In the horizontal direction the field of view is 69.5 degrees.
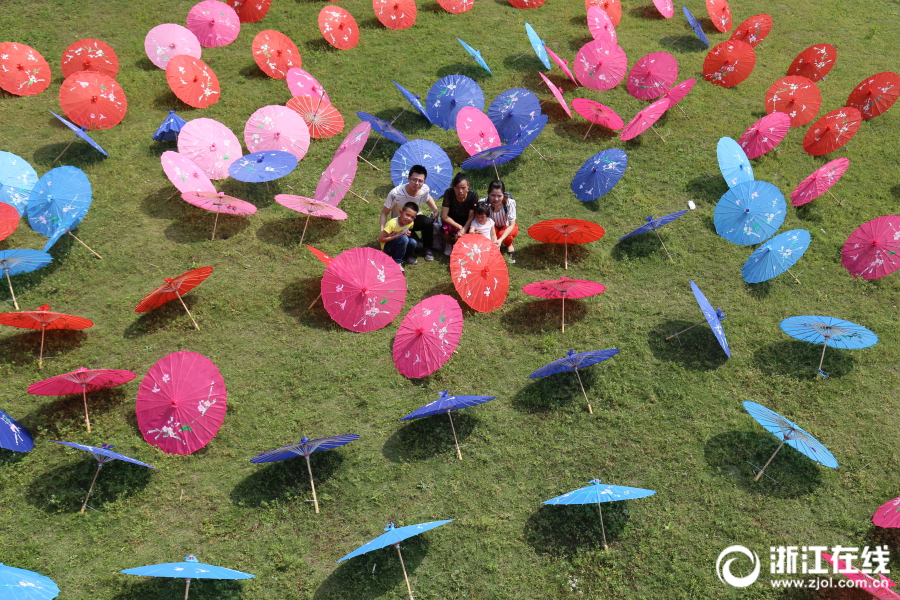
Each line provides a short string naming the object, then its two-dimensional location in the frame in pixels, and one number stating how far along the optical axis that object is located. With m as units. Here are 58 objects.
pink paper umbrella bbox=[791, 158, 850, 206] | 9.77
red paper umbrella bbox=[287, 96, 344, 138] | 10.78
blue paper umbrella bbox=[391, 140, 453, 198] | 9.37
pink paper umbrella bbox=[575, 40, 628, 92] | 12.15
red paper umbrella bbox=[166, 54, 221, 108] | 11.21
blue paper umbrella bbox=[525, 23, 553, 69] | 12.51
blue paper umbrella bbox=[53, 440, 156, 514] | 5.90
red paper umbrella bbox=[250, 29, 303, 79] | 12.26
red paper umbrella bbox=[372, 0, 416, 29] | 13.97
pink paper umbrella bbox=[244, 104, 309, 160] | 9.89
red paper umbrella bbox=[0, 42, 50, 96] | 11.58
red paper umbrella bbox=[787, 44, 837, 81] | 13.04
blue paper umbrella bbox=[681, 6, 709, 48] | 14.35
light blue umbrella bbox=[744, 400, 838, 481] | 6.21
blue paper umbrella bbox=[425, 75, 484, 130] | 11.02
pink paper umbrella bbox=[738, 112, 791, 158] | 10.66
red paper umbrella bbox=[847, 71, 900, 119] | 11.87
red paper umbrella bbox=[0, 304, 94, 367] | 7.06
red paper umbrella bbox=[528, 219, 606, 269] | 8.53
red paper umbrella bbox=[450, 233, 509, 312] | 7.66
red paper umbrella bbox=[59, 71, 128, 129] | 10.50
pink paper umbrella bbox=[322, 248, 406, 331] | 7.40
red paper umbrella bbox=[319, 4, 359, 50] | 13.19
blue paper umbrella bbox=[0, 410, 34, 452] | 6.25
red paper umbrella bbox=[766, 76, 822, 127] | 11.53
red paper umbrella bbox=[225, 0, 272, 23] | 13.88
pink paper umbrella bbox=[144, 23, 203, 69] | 12.18
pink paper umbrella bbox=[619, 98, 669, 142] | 10.72
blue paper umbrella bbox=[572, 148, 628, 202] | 9.72
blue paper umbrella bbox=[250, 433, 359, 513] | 6.11
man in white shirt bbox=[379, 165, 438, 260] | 8.62
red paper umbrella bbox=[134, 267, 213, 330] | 7.60
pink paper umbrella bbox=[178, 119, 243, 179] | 9.57
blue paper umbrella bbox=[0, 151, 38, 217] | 8.77
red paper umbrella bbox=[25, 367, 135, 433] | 6.45
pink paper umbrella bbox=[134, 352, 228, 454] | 6.22
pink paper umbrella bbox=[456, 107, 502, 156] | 10.04
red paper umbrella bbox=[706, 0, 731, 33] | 14.48
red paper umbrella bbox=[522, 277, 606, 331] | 7.72
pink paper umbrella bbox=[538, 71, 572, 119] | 11.59
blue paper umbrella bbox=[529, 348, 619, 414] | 6.92
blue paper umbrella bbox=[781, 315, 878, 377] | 7.38
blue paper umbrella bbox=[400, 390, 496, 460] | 6.48
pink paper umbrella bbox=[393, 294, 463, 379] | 7.11
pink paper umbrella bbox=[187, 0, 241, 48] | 13.02
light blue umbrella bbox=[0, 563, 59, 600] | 4.89
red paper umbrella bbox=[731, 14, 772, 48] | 14.01
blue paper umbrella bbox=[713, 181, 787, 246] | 8.99
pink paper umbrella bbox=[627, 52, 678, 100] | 12.10
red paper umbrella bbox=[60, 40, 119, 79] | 11.80
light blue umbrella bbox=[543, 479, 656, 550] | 5.62
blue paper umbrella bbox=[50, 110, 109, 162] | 10.06
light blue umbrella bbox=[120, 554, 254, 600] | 5.08
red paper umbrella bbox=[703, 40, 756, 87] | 12.77
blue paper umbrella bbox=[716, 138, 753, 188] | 9.99
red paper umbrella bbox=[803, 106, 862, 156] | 10.73
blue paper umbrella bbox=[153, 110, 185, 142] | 10.46
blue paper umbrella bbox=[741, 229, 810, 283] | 8.43
